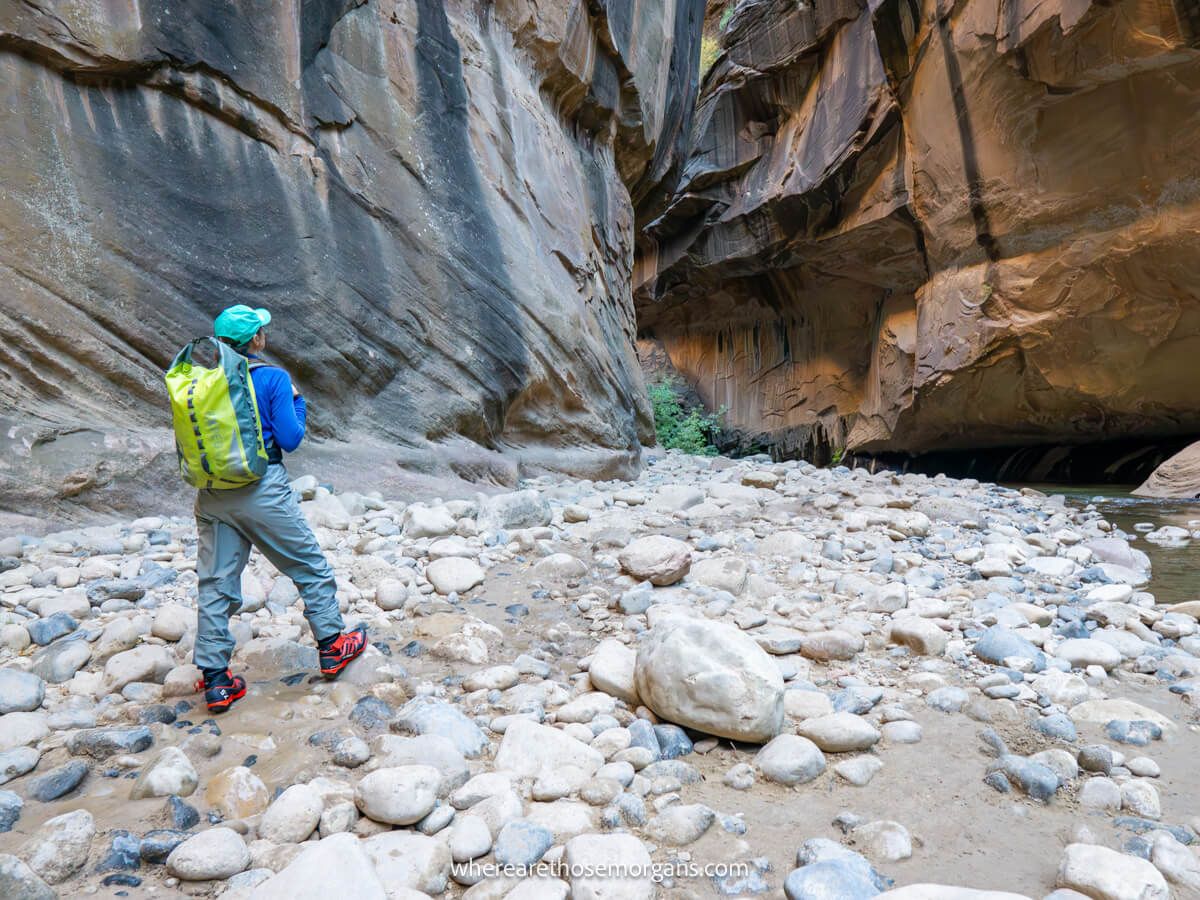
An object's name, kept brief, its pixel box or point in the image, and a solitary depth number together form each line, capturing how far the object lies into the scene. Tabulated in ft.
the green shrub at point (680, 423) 48.68
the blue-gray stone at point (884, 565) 10.53
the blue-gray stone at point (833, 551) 11.26
